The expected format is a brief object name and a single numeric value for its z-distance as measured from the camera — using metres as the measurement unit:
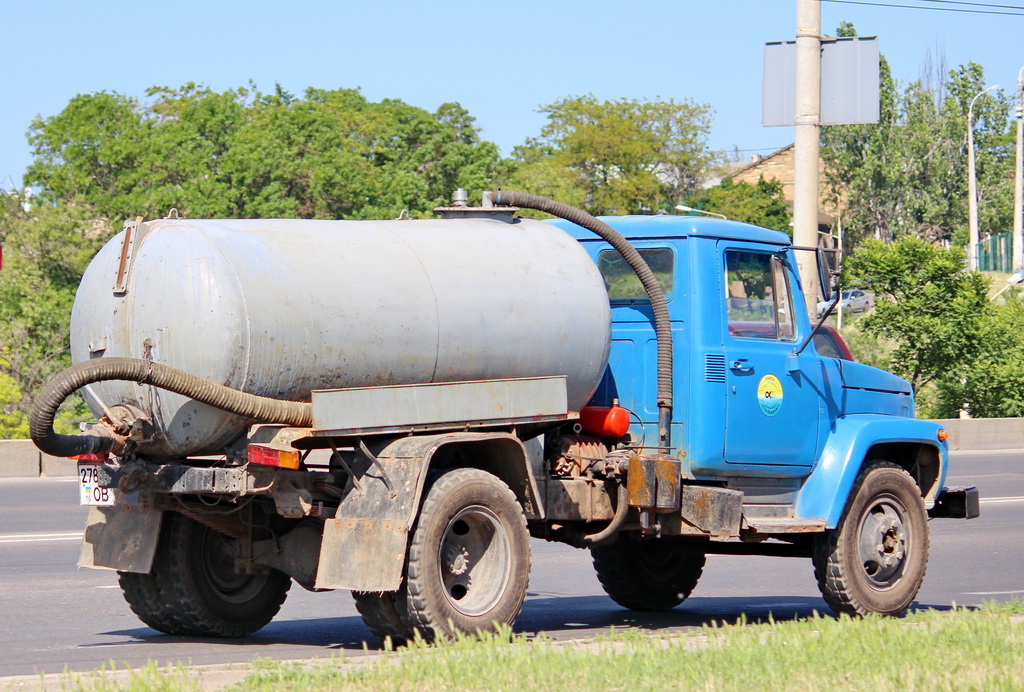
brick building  96.19
